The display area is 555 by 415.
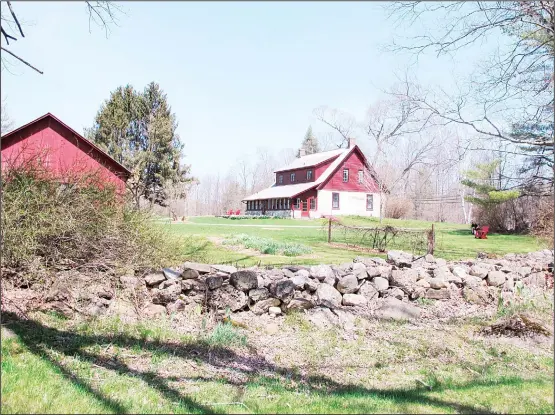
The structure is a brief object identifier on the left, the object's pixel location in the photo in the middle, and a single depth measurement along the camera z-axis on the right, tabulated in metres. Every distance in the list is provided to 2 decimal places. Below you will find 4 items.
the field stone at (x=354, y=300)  6.27
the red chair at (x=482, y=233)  16.76
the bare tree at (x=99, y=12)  5.76
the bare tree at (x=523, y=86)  5.98
